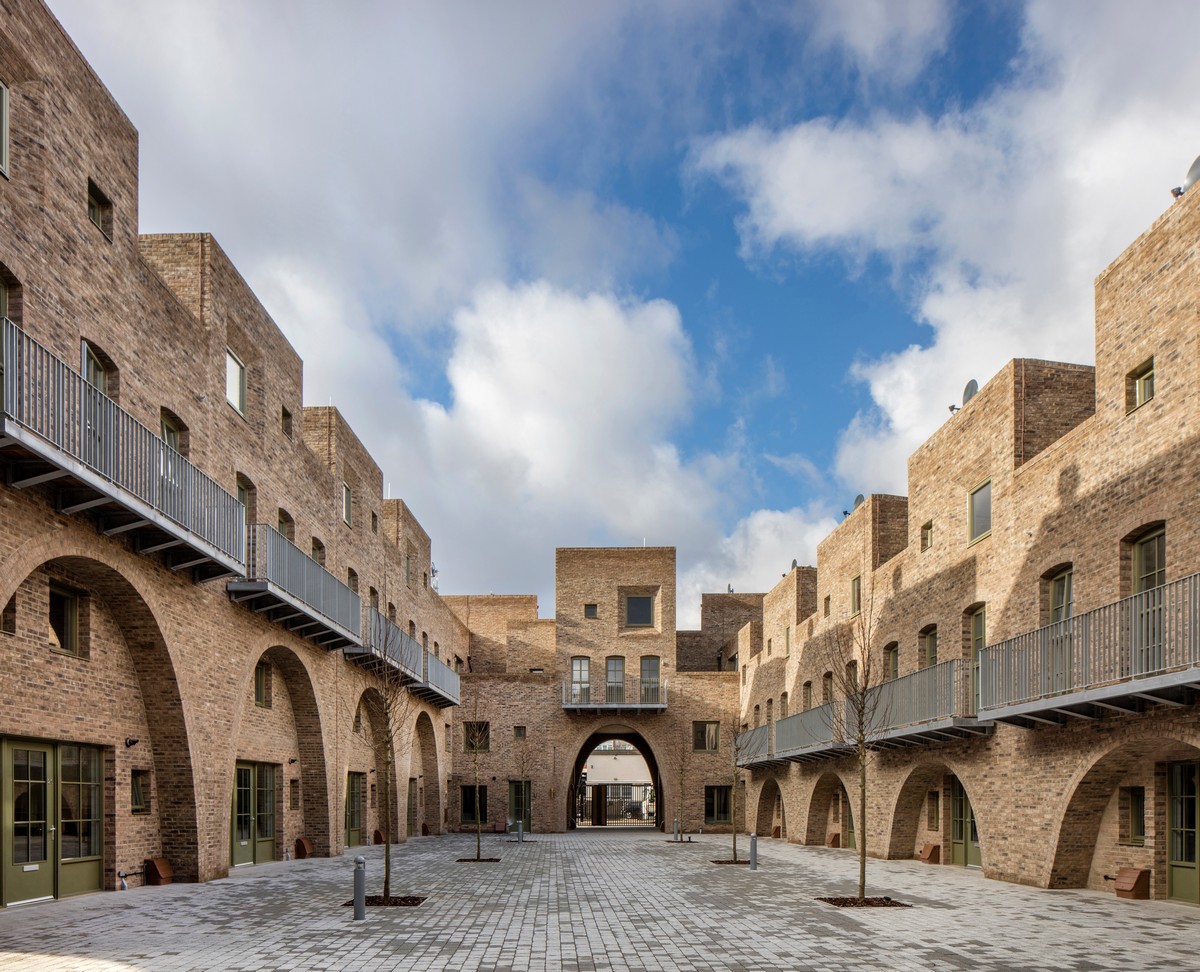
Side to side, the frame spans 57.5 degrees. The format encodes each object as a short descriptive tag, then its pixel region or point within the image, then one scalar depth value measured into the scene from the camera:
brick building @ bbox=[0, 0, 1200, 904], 13.43
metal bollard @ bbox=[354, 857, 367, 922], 13.62
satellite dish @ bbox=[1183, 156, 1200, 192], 14.59
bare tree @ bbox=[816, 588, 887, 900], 24.99
